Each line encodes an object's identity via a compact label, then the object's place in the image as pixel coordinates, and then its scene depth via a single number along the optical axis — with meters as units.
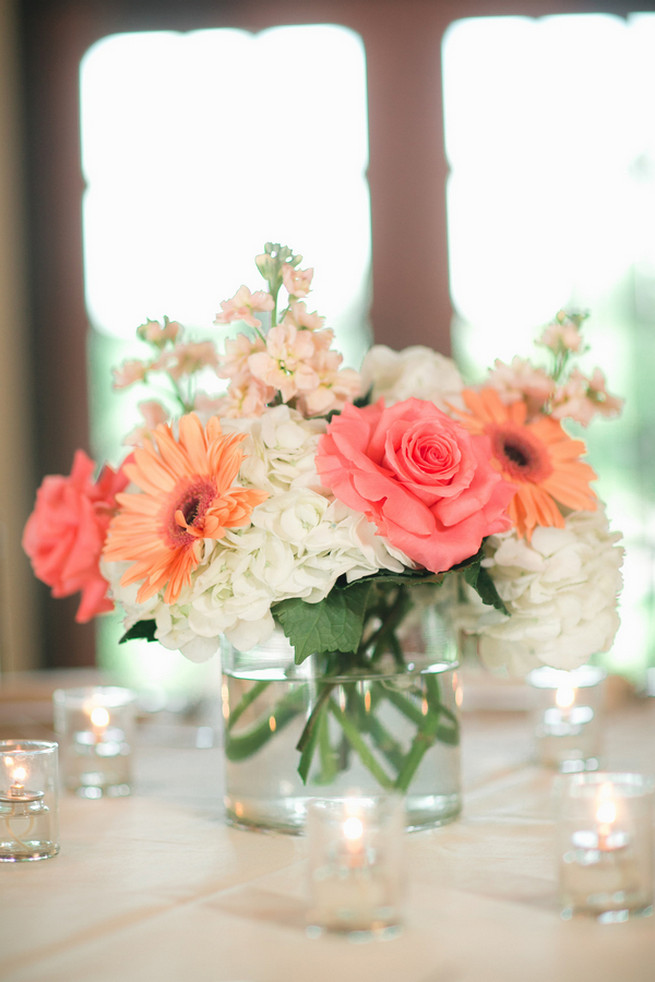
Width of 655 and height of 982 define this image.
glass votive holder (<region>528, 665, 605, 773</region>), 1.08
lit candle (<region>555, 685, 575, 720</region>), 1.09
